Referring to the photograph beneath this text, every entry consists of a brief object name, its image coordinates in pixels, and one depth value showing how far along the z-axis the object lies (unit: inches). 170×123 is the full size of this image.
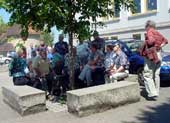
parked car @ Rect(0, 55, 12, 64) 922.2
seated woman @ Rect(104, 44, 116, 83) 170.3
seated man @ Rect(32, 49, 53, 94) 183.3
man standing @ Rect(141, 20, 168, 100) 149.2
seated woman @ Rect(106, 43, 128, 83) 168.9
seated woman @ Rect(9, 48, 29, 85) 191.1
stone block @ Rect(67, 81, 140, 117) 135.6
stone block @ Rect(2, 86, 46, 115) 147.0
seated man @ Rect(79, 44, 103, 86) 176.6
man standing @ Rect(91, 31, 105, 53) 189.0
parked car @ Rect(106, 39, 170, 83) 189.0
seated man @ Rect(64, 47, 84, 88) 184.8
